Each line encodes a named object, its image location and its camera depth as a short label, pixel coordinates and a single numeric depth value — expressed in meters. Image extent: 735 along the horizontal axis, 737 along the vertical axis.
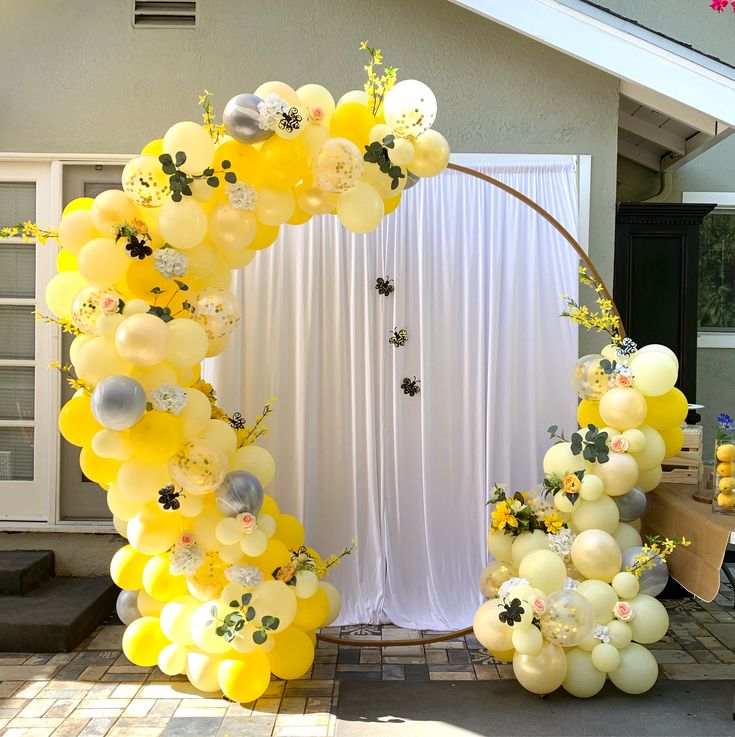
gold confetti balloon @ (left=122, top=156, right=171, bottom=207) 3.08
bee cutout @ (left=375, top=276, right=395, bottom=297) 4.32
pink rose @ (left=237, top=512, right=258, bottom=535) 3.21
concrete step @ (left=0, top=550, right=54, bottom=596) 4.16
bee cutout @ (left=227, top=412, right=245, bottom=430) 3.77
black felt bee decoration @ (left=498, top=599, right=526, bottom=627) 3.21
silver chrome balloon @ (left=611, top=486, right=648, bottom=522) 3.61
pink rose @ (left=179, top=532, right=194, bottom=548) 3.27
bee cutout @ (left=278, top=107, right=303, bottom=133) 3.09
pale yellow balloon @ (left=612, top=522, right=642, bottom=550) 3.59
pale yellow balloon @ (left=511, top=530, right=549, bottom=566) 3.56
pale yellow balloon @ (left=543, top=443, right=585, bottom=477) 3.60
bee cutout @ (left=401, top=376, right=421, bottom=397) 4.33
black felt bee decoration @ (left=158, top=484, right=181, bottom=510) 3.15
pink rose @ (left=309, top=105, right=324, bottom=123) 3.17
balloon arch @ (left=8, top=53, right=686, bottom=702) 3.07
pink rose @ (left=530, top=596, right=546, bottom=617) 3.21
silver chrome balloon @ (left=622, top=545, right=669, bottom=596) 3.49
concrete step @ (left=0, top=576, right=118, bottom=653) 3.82
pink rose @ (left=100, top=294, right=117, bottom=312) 3.04
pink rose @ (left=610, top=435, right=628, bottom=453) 3.52
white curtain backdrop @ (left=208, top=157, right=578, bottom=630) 4.30
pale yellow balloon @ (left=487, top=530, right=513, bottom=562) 3.68
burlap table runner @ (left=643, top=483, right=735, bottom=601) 3.26
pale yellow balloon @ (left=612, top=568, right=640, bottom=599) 3.35
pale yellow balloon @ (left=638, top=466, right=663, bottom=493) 3.71
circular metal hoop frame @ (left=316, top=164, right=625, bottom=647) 3.94
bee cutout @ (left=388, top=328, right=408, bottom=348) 4.32
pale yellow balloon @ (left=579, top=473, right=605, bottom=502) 3.49
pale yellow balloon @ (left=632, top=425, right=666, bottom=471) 3.58
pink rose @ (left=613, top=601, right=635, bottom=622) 3.31
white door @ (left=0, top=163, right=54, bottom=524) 4.53
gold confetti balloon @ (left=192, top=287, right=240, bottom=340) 3.21
